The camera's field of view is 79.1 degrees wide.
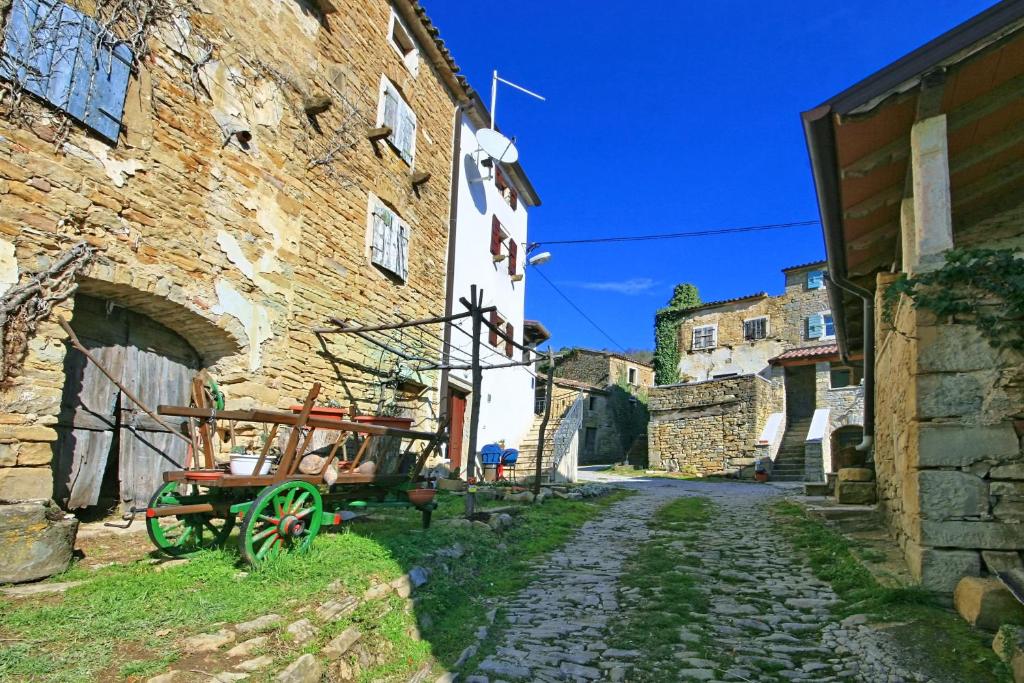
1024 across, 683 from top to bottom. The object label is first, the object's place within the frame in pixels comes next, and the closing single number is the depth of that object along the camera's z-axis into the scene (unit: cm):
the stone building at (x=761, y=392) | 2180
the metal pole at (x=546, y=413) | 1052
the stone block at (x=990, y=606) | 364
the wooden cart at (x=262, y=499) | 449
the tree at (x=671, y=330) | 3131
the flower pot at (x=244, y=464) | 482
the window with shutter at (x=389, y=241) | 1077
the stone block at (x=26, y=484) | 489
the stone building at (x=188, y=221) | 541
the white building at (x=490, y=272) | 1416
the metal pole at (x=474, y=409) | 744
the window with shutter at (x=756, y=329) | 2902
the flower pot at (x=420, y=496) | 611
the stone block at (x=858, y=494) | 769
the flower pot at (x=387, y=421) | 654
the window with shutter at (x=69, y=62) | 544
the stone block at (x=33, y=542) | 432
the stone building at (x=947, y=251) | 417
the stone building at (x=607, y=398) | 3042
